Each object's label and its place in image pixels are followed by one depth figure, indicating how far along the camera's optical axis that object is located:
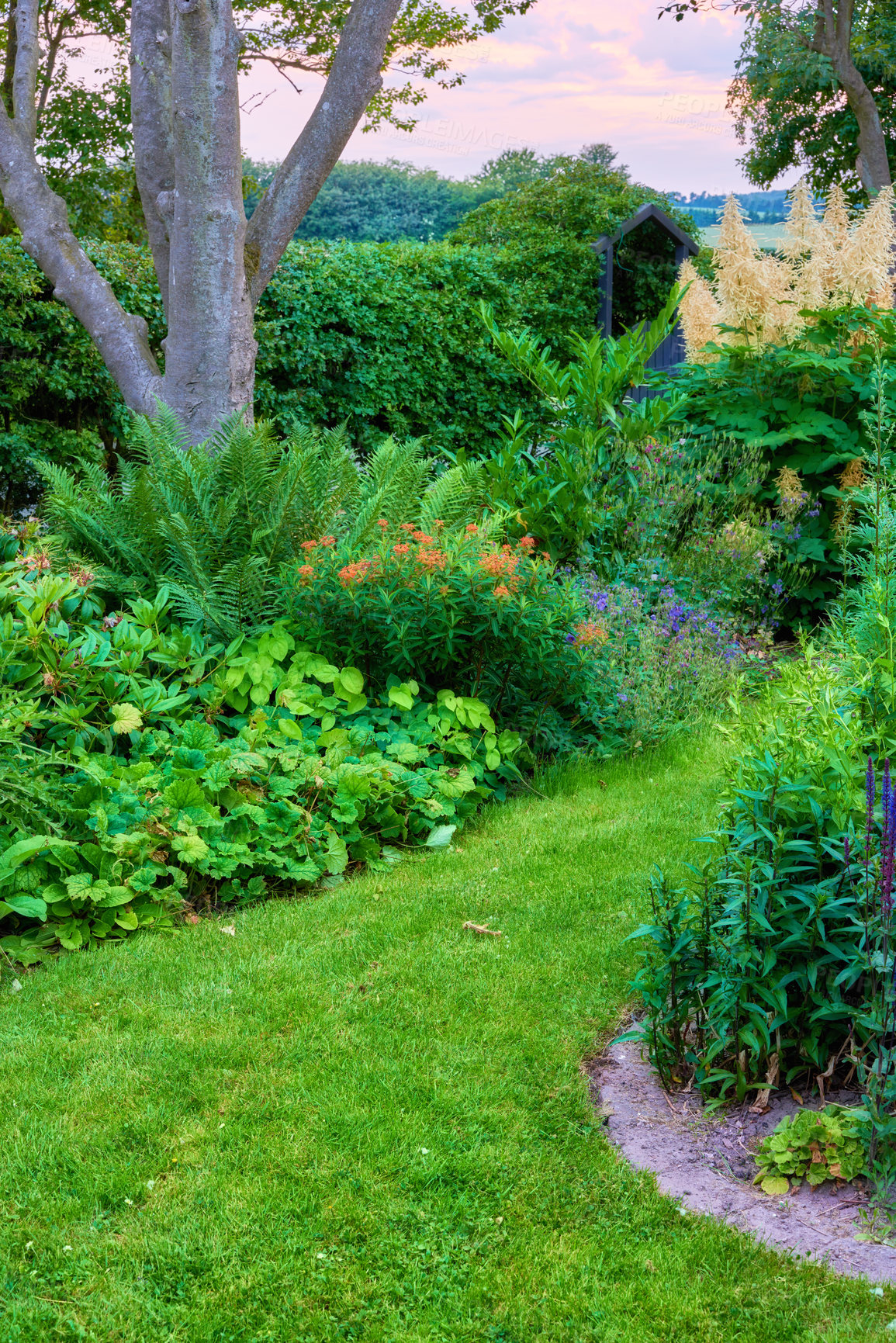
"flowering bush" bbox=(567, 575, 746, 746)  5.18
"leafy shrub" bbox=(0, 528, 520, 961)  3.67
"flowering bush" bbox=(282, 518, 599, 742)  4.55
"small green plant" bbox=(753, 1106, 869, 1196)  2.29
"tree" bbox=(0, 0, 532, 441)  6.14
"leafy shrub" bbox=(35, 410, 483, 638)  4.92
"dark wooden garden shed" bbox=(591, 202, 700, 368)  17.00
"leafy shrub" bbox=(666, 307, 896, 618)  6.71
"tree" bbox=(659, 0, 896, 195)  18.50
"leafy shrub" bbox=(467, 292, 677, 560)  6.18
